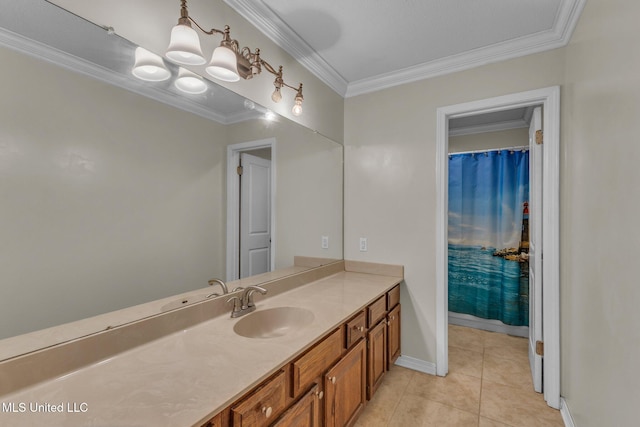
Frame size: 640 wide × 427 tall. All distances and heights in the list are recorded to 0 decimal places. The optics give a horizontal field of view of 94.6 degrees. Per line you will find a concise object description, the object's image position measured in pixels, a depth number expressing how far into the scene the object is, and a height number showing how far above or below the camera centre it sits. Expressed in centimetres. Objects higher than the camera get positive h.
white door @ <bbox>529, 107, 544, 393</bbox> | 205 -20
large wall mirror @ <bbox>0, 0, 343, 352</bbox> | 92 +15
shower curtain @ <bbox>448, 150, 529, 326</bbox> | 315 -20
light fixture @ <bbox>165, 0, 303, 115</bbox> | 122 +76
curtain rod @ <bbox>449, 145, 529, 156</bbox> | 317 +75
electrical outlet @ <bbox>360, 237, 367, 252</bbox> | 258 -24
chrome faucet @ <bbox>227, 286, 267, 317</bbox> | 149 -46
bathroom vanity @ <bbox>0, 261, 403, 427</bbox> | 79 -51
